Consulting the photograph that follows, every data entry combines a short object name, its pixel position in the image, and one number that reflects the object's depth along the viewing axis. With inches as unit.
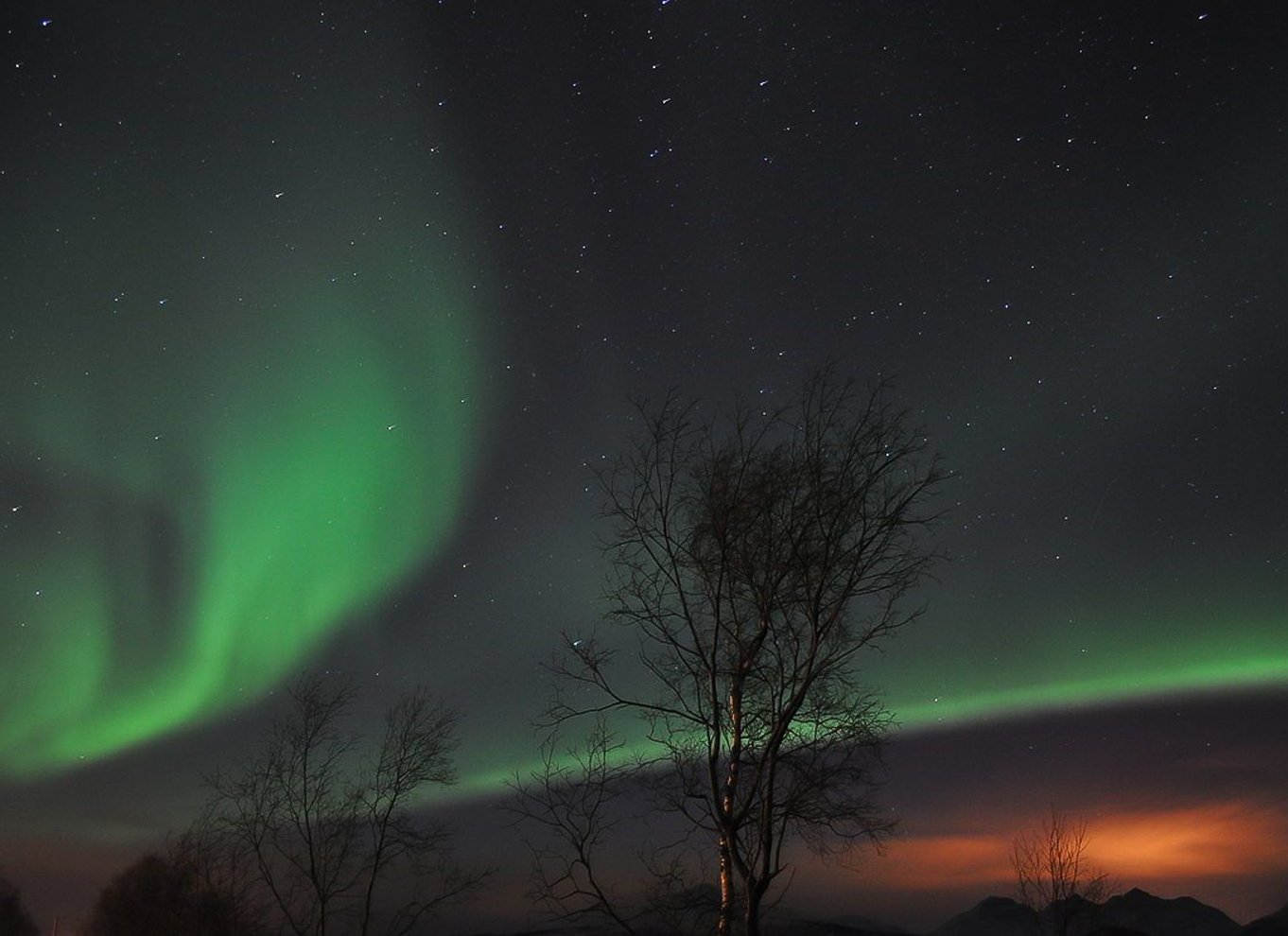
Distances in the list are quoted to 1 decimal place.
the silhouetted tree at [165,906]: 1026.1
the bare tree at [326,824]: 850.1
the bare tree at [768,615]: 394.6
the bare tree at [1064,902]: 909.8
